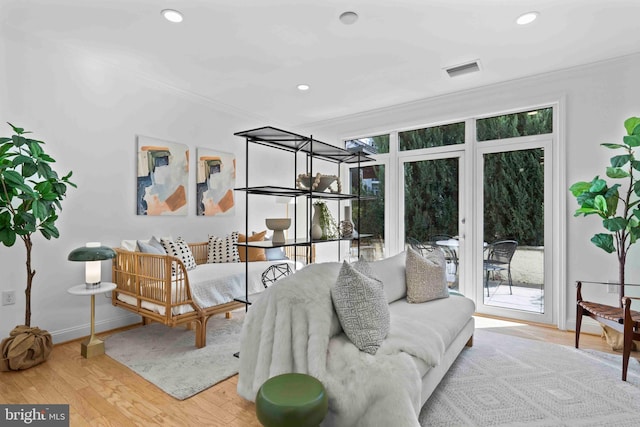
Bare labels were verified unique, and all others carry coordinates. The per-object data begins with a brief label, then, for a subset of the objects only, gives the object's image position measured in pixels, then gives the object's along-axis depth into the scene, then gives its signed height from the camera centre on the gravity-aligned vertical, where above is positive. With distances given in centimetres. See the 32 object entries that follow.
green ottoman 135 -79
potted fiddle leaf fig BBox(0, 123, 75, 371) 235 -1
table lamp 257 -34
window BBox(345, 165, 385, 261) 487 +3
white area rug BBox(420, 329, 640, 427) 191 -118
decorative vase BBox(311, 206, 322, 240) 275 -11
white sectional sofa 151 -73
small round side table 268 -104
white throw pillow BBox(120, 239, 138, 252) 332 -32
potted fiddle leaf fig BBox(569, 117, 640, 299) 278 +10
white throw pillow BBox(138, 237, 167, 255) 320 -33
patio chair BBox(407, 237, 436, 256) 443 -42
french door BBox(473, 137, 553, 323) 365 -19
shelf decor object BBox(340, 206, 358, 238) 309 -15
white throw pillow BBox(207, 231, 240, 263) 400 -45
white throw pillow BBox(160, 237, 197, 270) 349 -40
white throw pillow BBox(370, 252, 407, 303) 261 -50
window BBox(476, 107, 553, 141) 367 +102
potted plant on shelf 277 -8
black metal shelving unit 253 +58
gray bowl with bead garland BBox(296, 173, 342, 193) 275 +27
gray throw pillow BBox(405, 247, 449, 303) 274 -55
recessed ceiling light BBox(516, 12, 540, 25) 251 +150
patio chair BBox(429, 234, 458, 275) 421 -50
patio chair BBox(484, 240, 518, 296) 385 -51
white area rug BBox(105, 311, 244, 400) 230 -116
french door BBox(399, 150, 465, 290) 420 +10
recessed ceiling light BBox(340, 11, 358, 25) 253 +150
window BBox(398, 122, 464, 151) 423 +101
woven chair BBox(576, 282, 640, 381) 233 -80
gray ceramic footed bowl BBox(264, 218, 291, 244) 260 -10
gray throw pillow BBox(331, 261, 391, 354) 176 -53
